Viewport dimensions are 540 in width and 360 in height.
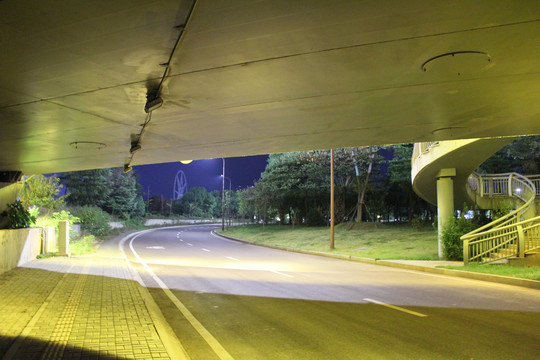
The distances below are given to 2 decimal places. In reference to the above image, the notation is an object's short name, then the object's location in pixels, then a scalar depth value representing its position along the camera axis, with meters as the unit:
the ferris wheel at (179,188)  123.88
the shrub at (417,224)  31.75
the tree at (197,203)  113.19
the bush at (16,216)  15.02
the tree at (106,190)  53.22
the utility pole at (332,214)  25.08
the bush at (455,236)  18.14
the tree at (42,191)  23.82
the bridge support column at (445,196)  19.77
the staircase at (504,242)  14.84
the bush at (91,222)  34.88
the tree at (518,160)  31.23
